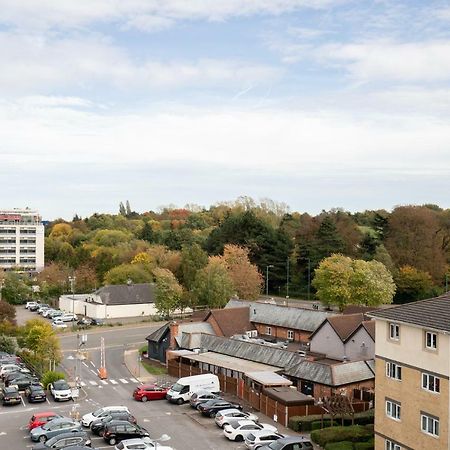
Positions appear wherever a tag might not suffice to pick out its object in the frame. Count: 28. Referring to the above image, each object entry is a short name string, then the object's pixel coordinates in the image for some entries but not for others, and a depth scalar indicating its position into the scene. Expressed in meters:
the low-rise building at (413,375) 29.67
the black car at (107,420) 36.88
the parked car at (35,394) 44.81
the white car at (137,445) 32.66
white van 44.41
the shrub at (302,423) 38.56
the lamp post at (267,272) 105.25
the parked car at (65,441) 33.41
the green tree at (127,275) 98.50
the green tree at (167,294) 77.00
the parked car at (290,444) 33.04
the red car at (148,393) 45.22
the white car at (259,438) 34.62
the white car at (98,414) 38.47
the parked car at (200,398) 42.31
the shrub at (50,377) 48.19
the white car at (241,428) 36.22
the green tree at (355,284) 74.69
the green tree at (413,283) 90.00
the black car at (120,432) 35.38
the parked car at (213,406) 40.78
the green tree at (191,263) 91.69
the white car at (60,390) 45.12
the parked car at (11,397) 44.03
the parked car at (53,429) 35.03
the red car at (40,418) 37.47
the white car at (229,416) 38.06
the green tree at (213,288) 78.94
